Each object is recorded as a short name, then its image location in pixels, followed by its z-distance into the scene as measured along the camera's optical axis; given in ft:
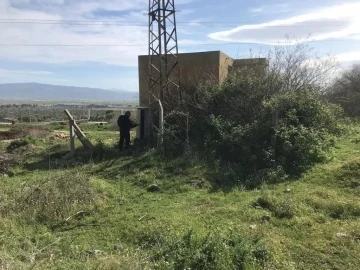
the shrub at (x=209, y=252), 17.83
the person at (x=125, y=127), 47.26
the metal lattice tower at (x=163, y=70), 51.88
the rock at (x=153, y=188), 32.65
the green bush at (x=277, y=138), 36.50
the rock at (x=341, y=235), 21.44
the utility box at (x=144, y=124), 51.29
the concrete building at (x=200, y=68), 56.90
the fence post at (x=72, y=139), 46.26
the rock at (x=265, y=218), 24.19
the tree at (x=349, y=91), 85.56
